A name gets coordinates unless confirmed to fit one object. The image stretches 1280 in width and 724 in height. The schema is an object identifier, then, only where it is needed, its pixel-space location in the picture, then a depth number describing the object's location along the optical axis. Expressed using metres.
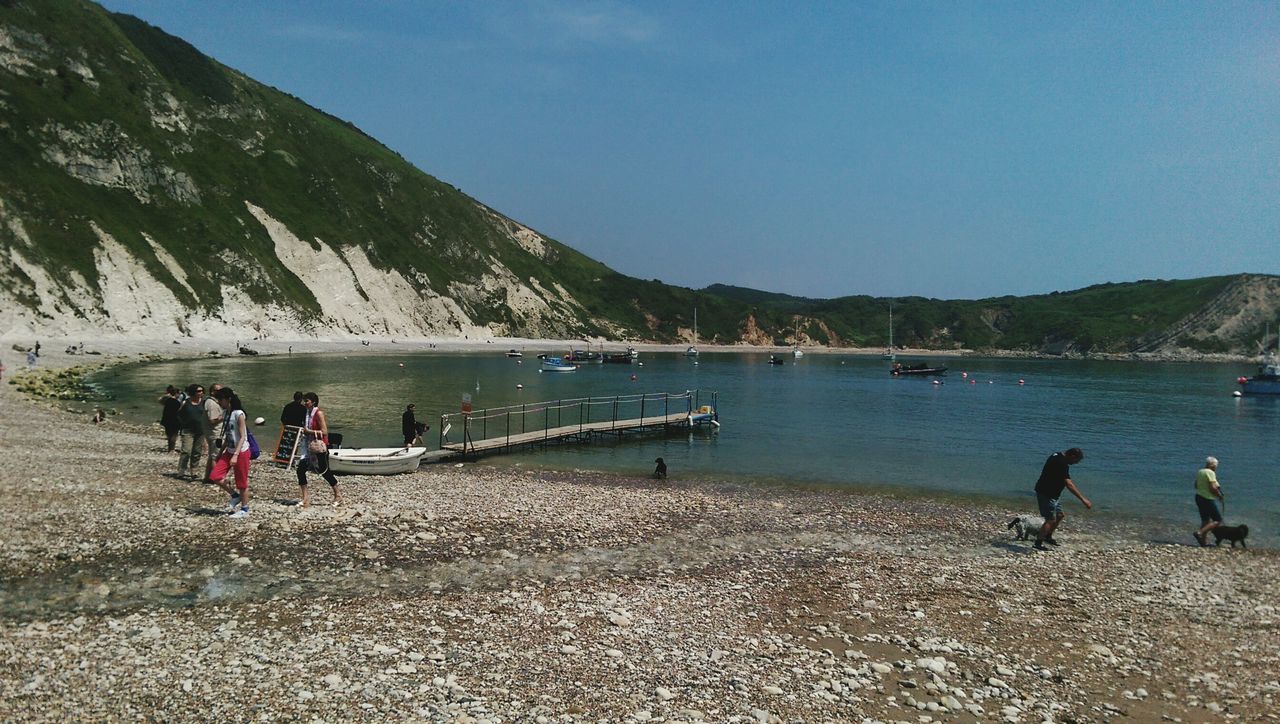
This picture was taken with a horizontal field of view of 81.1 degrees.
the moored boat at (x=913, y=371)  123.69
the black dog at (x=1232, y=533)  19.34
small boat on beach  23.64
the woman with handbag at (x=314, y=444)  16.17
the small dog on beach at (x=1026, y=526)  18.67
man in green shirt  19.28
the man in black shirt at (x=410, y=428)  26.69
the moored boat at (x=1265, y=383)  87.19
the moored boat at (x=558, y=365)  107.56
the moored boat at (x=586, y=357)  134.00
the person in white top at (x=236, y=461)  15.21
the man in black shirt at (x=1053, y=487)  17.08
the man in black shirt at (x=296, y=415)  16.69
